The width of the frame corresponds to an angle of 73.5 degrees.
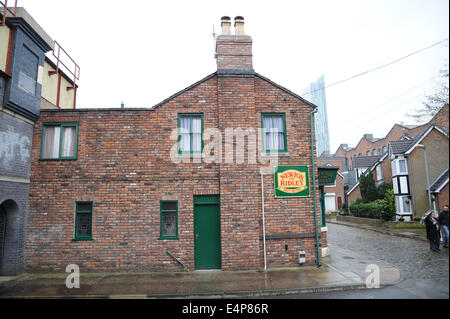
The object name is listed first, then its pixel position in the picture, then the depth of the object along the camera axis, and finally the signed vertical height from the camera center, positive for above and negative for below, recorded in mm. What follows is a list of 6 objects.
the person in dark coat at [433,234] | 13805 -1559
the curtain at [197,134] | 11082 +2520
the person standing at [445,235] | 14019 -1657
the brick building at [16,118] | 9586 +2903
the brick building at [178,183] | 10398 +722
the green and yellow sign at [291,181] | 10953 +746
